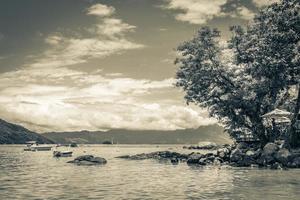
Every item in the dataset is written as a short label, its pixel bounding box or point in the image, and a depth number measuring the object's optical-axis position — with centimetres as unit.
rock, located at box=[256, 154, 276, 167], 4609
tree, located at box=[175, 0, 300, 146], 4784
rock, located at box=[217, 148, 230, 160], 5550
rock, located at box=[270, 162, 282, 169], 4326
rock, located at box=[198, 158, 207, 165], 5366
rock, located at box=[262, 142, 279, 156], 4681
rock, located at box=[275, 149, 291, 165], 4438
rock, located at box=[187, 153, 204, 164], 5646
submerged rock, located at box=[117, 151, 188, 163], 7728
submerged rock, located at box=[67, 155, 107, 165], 5982
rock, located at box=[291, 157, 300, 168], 4339
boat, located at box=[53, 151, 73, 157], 9889
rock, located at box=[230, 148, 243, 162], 5134
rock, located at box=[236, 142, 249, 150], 5545
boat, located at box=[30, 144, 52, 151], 17268
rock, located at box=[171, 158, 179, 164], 6122
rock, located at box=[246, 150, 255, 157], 4922
